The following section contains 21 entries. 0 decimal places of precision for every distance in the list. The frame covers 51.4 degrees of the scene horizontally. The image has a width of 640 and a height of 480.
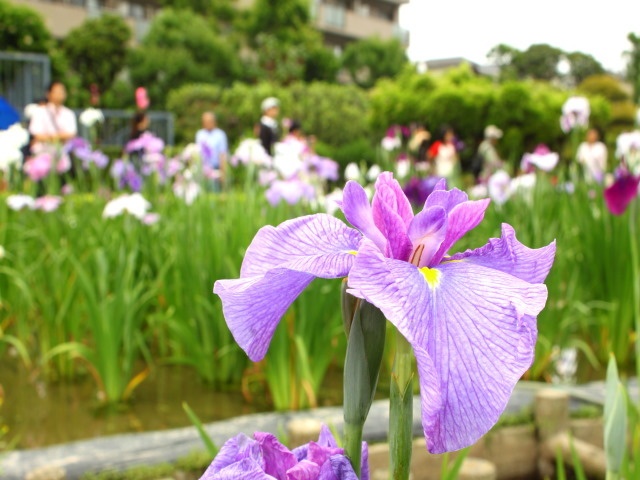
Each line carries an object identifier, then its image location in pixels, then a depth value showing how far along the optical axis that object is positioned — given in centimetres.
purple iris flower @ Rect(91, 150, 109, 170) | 447
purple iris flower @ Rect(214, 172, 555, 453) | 44
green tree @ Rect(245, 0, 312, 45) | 2647
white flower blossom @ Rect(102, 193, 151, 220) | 318
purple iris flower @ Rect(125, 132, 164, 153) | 466
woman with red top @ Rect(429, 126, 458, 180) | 605
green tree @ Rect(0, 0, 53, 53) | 1800
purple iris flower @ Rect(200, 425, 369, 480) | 48
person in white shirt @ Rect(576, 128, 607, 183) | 403
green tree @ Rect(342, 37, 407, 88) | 3266
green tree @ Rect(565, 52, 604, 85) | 5441
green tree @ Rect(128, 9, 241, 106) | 2275
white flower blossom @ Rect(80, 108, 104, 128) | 450
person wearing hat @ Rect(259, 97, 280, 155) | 596
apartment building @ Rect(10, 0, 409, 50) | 2525
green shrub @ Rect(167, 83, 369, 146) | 1797
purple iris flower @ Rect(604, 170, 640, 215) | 167
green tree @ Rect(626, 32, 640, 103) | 3884
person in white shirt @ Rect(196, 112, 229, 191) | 386
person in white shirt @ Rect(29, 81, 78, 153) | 412
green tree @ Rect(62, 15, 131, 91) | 2203
